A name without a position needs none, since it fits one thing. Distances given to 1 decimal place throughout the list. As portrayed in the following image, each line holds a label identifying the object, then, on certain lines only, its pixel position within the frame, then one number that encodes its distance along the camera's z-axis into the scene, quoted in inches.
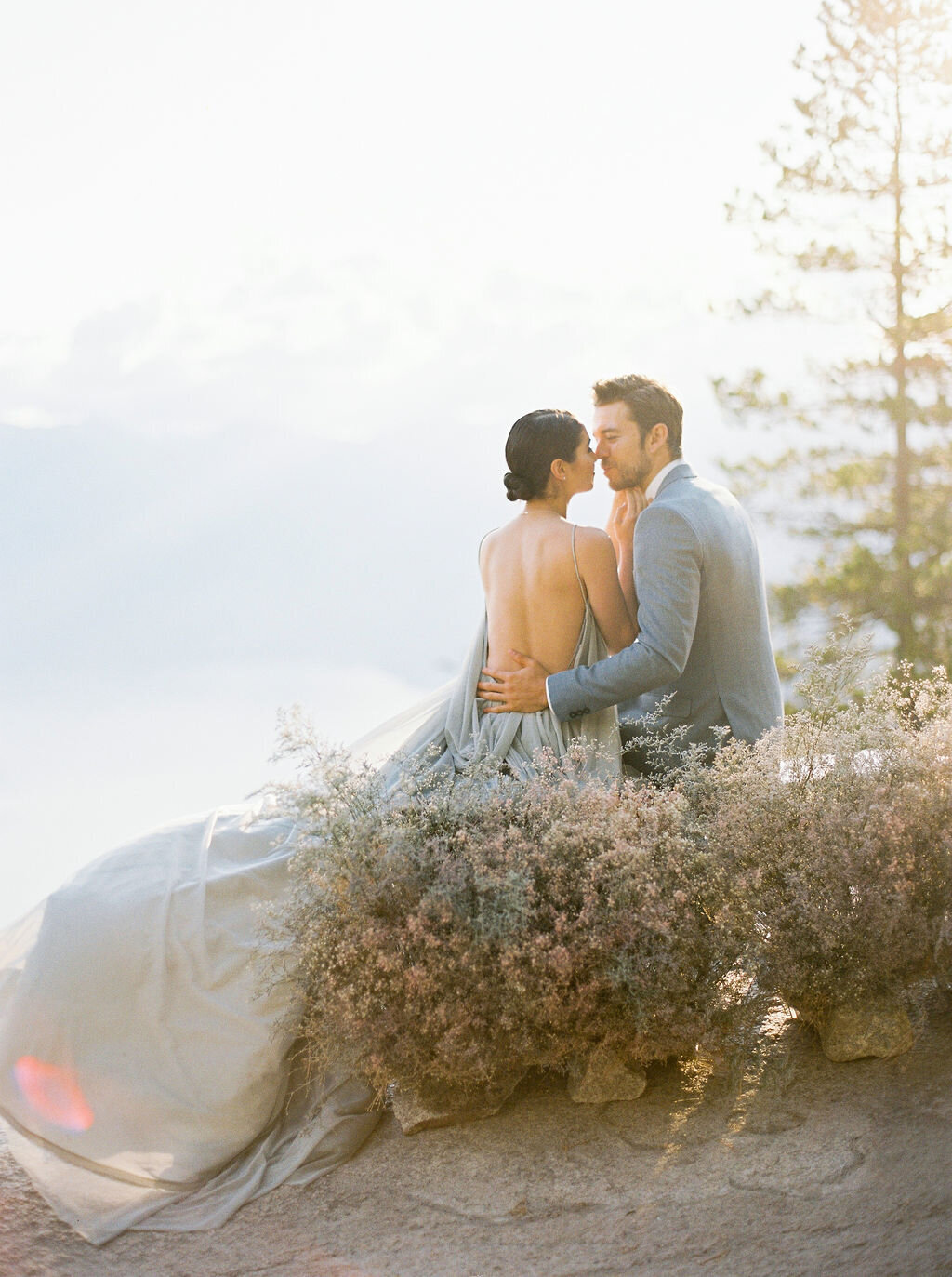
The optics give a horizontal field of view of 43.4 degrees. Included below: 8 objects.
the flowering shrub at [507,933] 132.9
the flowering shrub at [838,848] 138.8
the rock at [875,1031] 143.4
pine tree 535.8
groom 164.6
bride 141.8
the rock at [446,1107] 141.5
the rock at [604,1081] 142.8
